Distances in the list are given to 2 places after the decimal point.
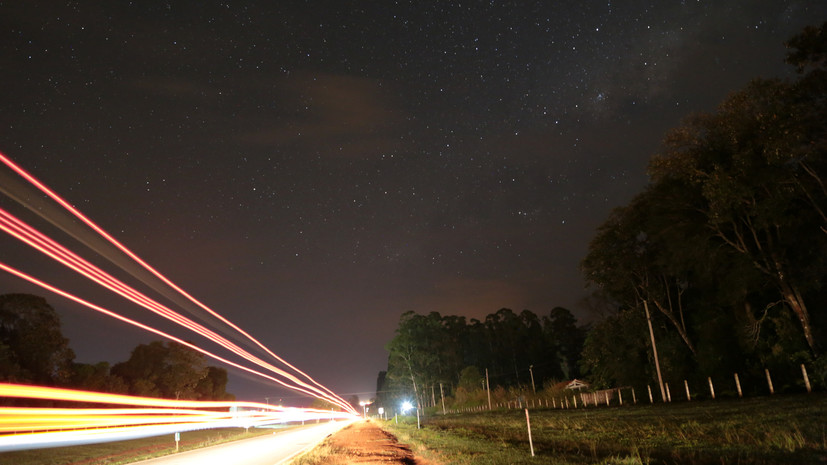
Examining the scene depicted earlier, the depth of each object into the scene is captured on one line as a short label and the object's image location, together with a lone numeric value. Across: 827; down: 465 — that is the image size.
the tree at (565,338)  110.56
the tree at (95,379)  44.94
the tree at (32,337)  36.94
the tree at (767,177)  26.66
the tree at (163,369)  61.41
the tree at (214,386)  86.05
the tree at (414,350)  97.50
